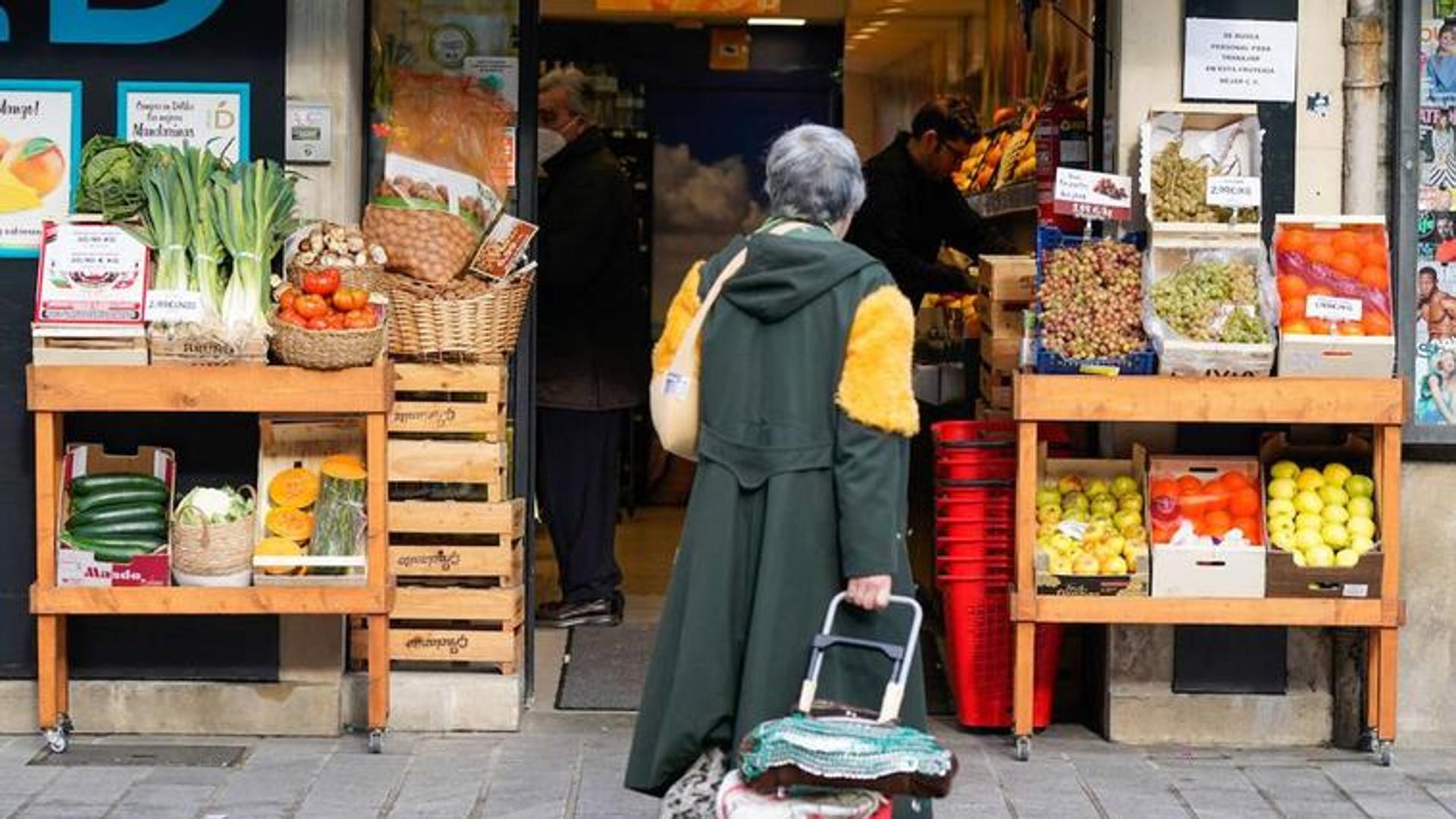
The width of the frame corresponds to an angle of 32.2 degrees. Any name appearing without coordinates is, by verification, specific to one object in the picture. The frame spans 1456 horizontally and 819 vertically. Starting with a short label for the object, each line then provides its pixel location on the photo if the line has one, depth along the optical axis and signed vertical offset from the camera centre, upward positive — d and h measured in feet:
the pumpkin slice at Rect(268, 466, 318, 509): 25.35 -1.43
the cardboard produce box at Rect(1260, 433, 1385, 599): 24.97 -2.17
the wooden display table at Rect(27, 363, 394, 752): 24.36 -1.06
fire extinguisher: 27.06 +2.26
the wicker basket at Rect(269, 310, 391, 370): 24.21 +0.00
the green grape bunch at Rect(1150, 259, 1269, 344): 24.72 +0.53
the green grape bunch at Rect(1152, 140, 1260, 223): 25.43 +1.63
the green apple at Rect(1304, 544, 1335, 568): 25.07 -1.96
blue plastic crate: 24.80 -0.06
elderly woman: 18.86 -0.91
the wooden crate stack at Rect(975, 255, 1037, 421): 27.91 +0.45
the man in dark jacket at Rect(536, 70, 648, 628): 32.19 +0.05
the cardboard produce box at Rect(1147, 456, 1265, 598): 25.12 -1.68
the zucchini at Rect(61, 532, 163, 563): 24.93 -2.01
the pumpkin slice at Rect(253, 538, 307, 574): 24.94 -2.01
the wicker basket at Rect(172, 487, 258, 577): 24.84 -2.00
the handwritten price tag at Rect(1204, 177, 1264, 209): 25.36 +1.68
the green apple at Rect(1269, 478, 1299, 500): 25.57 -1.32
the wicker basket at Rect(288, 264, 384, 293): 24.95 +0.71
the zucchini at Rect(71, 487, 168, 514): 25.09 -1.54
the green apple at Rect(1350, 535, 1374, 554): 25.08 -1.83
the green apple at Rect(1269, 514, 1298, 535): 25.44 -1.65
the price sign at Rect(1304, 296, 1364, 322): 24.88 +0.51
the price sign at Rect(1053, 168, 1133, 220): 25.17 +1.63
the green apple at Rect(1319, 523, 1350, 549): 25.18 -1.75
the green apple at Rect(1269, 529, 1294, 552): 25.30 -1.81
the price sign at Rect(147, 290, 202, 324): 24.36 +0.37
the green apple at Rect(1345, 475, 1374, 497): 25.40 -1.28
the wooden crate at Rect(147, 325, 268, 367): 24.40 -0.03
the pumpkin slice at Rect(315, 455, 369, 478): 25.30 -1.23
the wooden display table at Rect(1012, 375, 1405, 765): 24.58 -1.01
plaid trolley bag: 16.72 -2.69
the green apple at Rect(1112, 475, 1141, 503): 25.82 -1.33
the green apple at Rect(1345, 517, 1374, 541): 25.18 -1.67
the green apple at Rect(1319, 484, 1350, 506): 25.38 -1.36
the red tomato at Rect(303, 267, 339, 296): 24.48 +0.62
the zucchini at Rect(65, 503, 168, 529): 25.05 -1.69
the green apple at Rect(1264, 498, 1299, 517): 25.49 -1.50
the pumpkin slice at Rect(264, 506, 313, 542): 25.20 -1.77
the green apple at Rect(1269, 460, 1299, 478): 25.73 -1.13
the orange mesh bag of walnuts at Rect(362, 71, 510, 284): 25.82 +1.76
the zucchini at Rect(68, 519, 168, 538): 25.02 -1.84
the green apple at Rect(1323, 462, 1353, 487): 25.52 -1.16
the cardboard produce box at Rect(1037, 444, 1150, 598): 25.09 -2.24
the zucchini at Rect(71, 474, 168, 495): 25.16 -1.39
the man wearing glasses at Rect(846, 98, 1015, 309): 32.68 +1.95
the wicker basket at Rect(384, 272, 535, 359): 25.70 +0.32
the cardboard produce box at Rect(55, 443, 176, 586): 24.89 -2.19
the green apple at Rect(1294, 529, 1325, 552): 25.22 -1.80
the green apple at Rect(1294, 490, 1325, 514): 25.41 -1.44
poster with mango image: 25.94 +2.03
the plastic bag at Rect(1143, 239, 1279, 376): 24.61 +0.46
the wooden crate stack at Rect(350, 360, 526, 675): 25.93 -1.77
